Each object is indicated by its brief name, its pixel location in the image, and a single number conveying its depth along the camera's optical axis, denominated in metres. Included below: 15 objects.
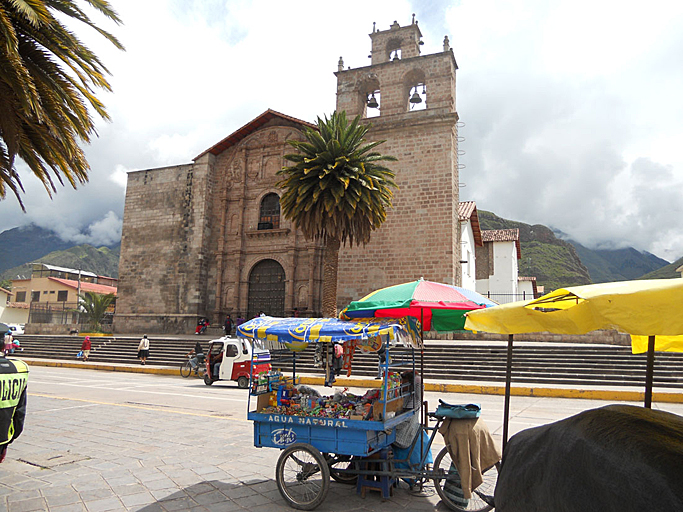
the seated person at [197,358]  18.08
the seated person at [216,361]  15.87
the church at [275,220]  23.28
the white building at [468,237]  26.08
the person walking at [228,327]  24.64
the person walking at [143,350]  21.23
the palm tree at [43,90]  6.71
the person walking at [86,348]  22.64
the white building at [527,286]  41.34
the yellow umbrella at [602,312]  2.42
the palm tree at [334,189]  19.33
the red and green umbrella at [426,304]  5.79
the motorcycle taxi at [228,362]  15.48
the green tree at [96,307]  29.38
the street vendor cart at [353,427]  4.66
